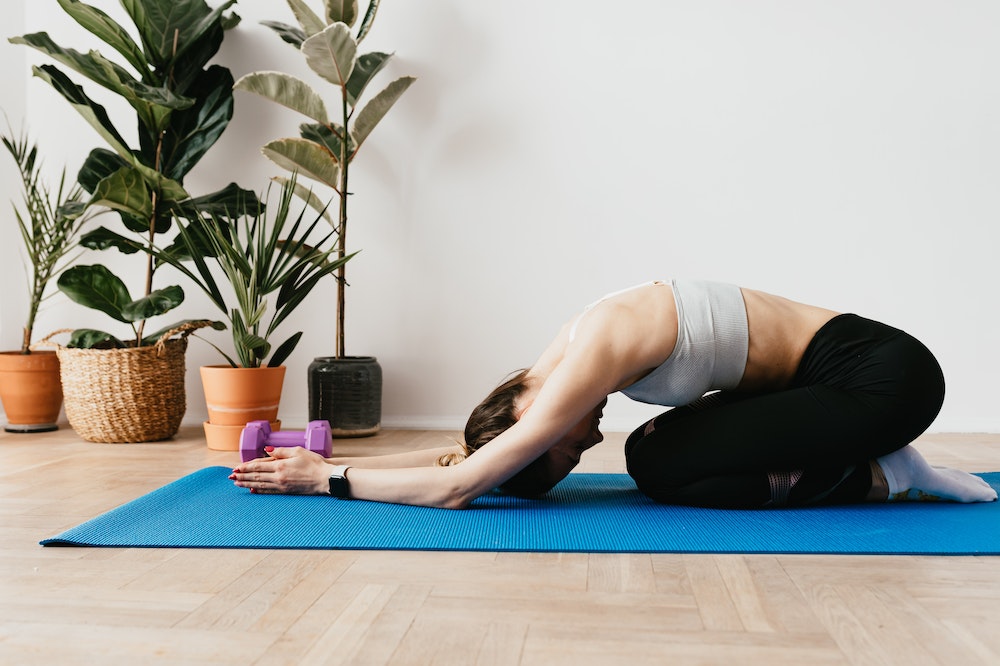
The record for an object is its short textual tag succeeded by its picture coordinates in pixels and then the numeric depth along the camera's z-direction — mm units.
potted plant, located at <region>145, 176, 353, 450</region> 2990
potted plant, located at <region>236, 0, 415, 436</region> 3260
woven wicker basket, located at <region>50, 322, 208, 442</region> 3096
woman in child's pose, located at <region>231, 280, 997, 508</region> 1678
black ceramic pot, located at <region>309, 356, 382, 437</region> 3299
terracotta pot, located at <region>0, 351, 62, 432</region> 3354
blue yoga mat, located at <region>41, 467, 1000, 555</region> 1559
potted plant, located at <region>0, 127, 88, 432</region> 3309
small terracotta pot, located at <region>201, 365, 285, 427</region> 3031
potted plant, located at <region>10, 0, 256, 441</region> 3096
